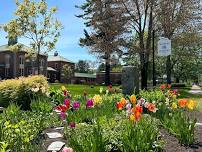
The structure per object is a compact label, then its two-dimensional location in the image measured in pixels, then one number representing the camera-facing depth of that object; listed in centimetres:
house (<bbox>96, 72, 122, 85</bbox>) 4074
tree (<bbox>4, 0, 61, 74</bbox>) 1513
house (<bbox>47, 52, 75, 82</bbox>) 3858
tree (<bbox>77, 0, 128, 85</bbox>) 1500
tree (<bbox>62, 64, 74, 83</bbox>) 3749
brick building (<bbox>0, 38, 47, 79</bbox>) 3258
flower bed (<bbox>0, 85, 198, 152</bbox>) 242
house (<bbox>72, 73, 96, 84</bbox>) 4210
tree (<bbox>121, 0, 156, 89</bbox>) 1487
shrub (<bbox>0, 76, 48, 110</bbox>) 580
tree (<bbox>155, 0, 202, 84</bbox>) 1503
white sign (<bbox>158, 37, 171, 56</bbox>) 898
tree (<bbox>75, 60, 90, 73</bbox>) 6093
